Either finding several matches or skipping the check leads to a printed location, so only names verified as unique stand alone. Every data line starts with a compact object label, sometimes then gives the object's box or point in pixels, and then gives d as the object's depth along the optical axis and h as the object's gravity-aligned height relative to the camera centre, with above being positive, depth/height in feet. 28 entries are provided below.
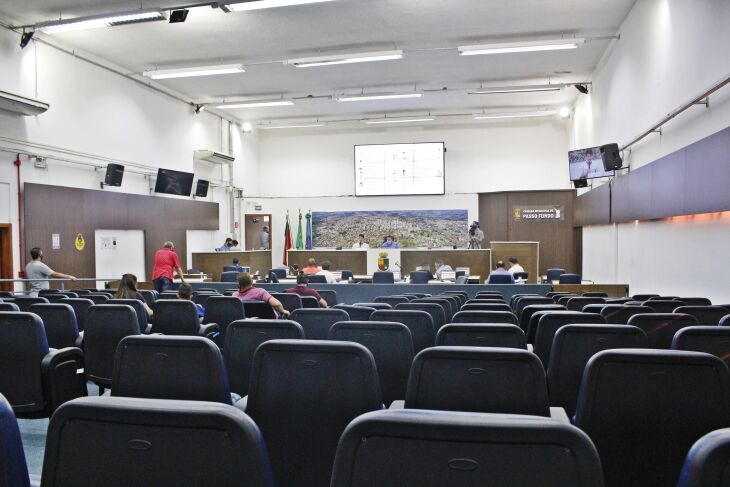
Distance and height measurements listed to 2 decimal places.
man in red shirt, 34.30 -1.12
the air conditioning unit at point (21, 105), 31.53 +8.83
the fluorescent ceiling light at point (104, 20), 30.68 +13.34
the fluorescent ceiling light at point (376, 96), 49.96 +14.47
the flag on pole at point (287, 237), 65.62 +1.45
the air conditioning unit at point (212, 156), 54.34 +9.57
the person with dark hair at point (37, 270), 30.71 -1.08
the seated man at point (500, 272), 34.16 -1.56
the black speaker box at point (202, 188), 54.70 +6.23
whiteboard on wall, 42.12 -0.19
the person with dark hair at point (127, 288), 18.90 -1.31
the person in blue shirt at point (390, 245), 53.88 +0.33
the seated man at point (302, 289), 21.86 -1.63
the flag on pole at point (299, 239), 65.57 +1.20
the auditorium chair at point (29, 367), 9.59 -2.07
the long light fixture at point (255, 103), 51.31 +13.91
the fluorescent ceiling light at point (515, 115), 57.91 +14.29
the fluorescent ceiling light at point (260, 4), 28.71 +13.21
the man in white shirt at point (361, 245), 51.91 +0.29
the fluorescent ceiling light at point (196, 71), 41.00 +13.65
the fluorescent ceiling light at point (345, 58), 38.63 +13.90
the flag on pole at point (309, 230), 66.08 +2.29
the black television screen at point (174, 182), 47.64 +6.16
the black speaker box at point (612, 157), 36.45 +5.99
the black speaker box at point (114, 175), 41.86 +5.88
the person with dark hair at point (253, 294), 17.80 -1.59
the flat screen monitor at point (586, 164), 40.93 +6.52
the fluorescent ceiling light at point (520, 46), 36.76 +13.76
